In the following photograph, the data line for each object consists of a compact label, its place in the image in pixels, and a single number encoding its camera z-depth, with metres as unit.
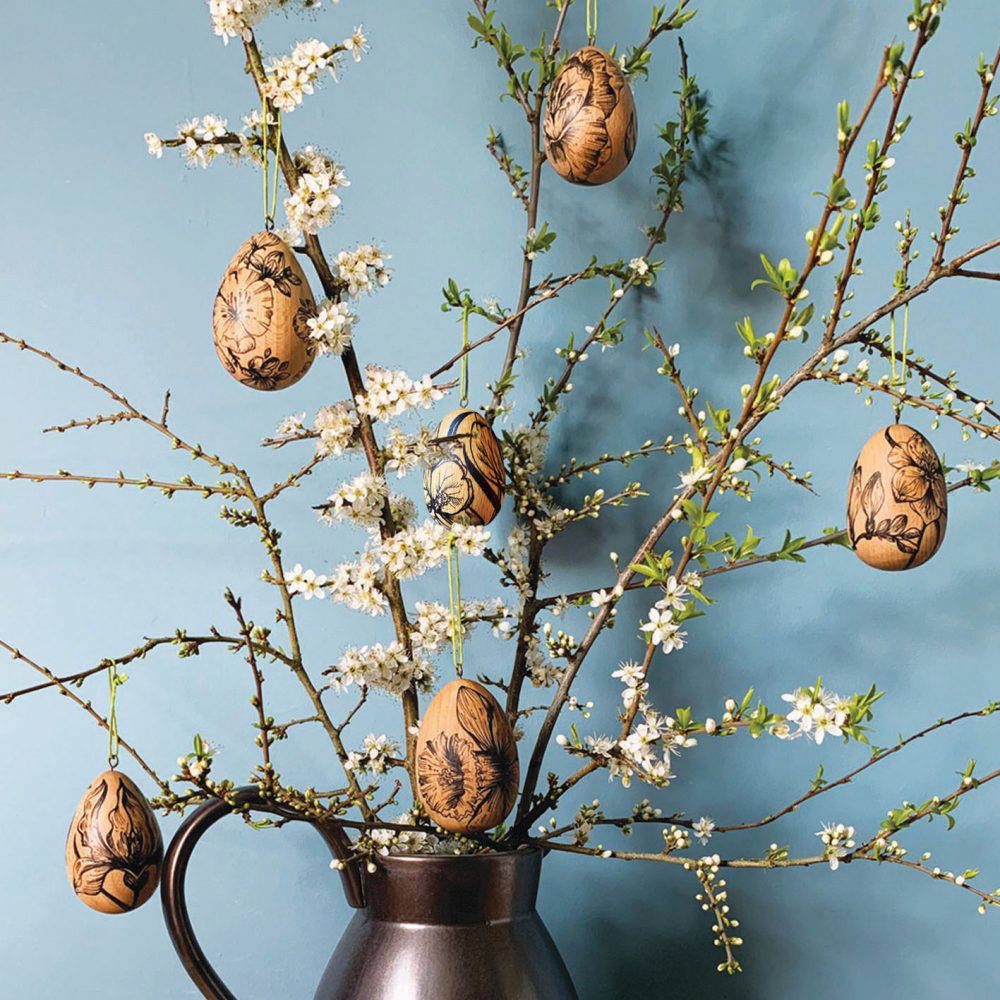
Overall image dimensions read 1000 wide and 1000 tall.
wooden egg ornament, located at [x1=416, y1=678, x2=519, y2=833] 0.78
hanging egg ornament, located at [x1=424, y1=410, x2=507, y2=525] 0.86
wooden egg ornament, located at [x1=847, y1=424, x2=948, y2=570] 0.77
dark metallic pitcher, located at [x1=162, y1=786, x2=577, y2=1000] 0.81
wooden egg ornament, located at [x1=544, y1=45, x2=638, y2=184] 0.89
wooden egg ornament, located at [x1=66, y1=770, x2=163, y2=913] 0.80
